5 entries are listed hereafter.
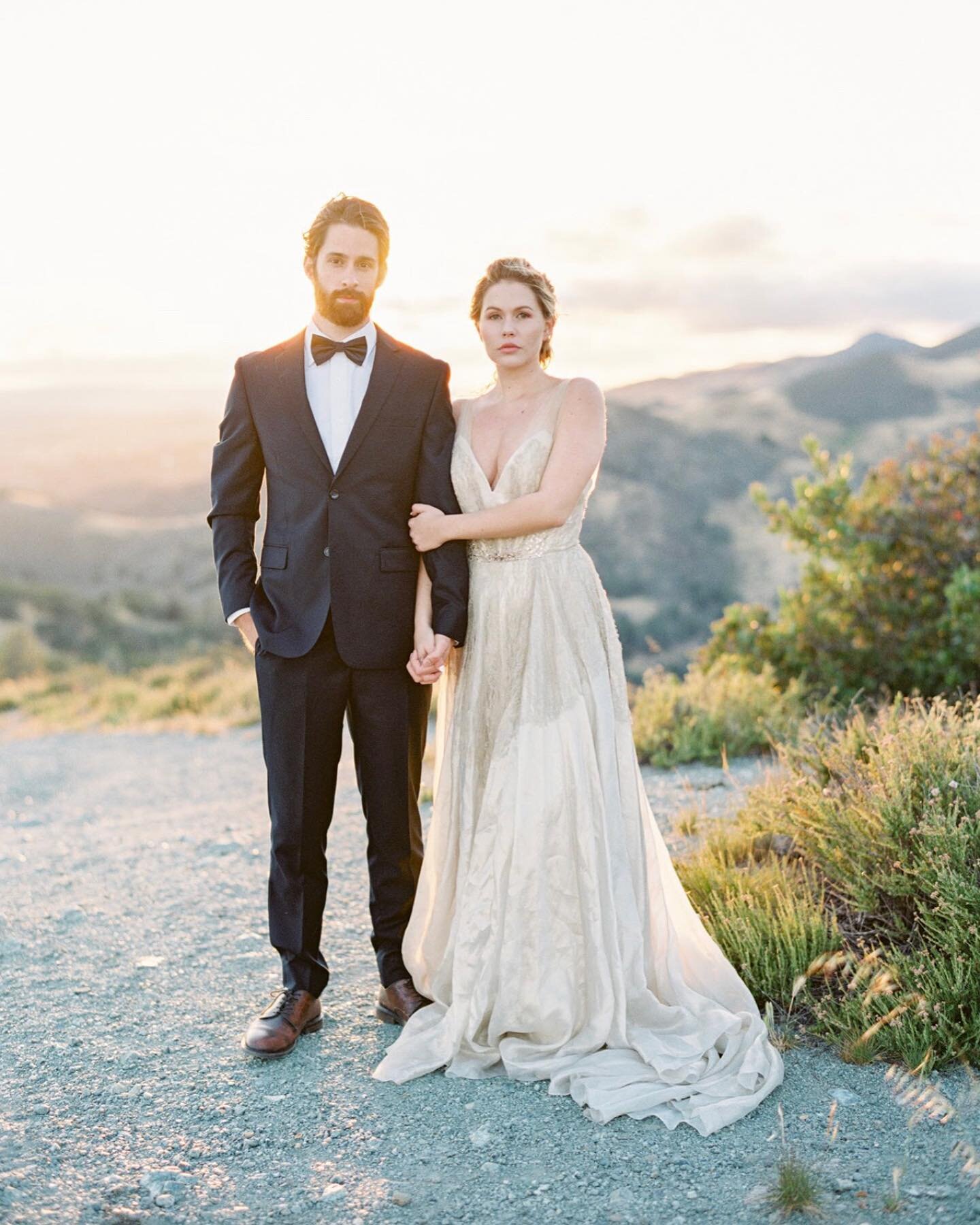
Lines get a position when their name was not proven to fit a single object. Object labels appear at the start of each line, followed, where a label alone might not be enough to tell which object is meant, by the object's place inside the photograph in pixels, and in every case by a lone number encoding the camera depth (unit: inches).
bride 128.7
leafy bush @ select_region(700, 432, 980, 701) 298.5
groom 135.9
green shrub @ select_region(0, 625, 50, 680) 603.8
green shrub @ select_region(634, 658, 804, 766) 274.4
